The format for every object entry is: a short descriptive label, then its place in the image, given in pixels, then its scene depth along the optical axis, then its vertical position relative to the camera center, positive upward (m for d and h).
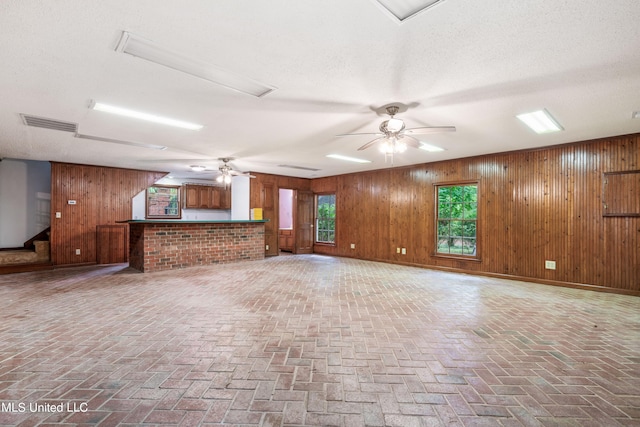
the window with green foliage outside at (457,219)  5.83 -0.01
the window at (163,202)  8.36 +0.49
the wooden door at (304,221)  8.74 -0.09
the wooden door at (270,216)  8.09 +0.06
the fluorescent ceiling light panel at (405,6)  1.62 +1.28
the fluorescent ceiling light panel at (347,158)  5.75 +1.33
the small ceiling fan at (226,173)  6.18 +1.03
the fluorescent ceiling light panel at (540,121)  3.39 +1.30
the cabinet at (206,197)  9.07 +0.72
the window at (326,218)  8.70 +0.01
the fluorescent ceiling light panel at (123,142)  4.30 +1.28
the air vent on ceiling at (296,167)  7.01 +1.33
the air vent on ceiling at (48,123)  3.48 +1.26
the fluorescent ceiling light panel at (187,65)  2.00 +1.27
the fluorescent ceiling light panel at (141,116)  3.17 +1.28
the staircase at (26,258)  5.57 -0.87
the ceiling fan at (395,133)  3.22 +1.04
